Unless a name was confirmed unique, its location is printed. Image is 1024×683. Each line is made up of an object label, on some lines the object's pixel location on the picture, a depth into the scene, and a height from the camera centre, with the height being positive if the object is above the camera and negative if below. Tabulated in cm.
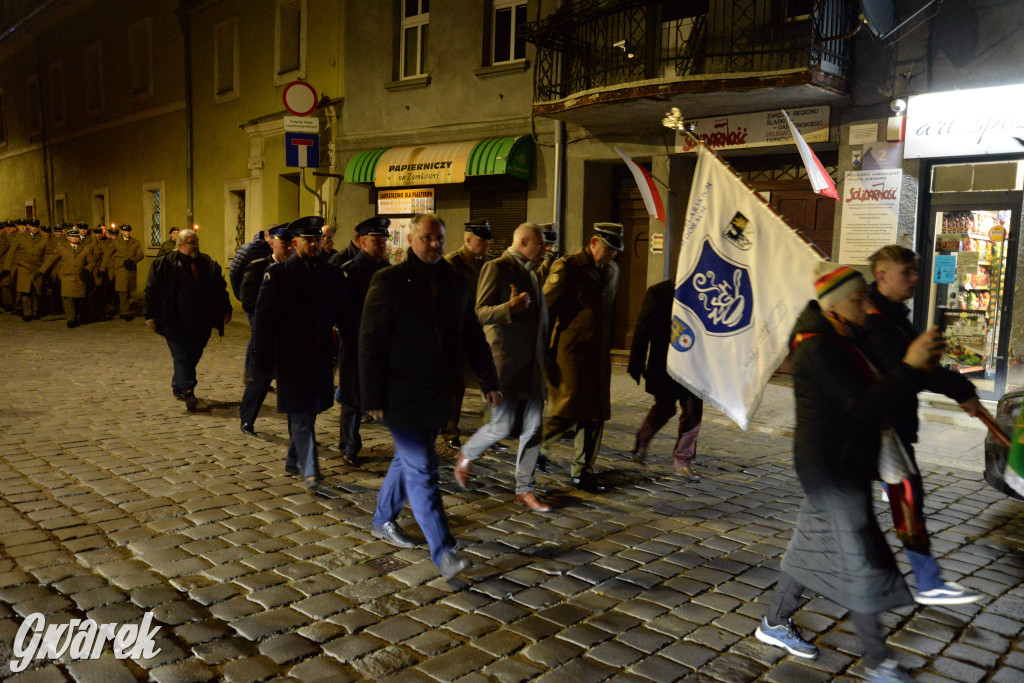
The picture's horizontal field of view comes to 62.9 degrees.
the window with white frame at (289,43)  1841 +439
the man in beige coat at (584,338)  583 -64
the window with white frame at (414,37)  1627 +404
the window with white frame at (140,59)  2372 +515
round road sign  1476 +254
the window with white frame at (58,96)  2867 +486
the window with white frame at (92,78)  2628 +503
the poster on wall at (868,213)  1070 +51
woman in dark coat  309 -79
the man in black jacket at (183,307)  882 -71
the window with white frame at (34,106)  3038 +474
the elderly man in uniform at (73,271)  1792 -73
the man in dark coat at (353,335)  647 -72
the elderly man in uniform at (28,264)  1941 -64
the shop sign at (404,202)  1617 +83
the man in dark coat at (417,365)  418 -61
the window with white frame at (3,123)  3381 +453
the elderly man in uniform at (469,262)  693 -14
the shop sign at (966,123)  971 +157
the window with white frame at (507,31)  1454 +378
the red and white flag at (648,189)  744 +53
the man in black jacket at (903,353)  370 -48
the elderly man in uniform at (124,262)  1914 -55
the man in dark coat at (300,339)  573 -68
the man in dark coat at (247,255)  827 -14
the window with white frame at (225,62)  2028 +436
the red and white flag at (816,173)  644 +63
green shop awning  1395 +146
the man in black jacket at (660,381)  616 -100
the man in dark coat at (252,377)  730 -119
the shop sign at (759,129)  1129 +170
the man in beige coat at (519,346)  543 -66
